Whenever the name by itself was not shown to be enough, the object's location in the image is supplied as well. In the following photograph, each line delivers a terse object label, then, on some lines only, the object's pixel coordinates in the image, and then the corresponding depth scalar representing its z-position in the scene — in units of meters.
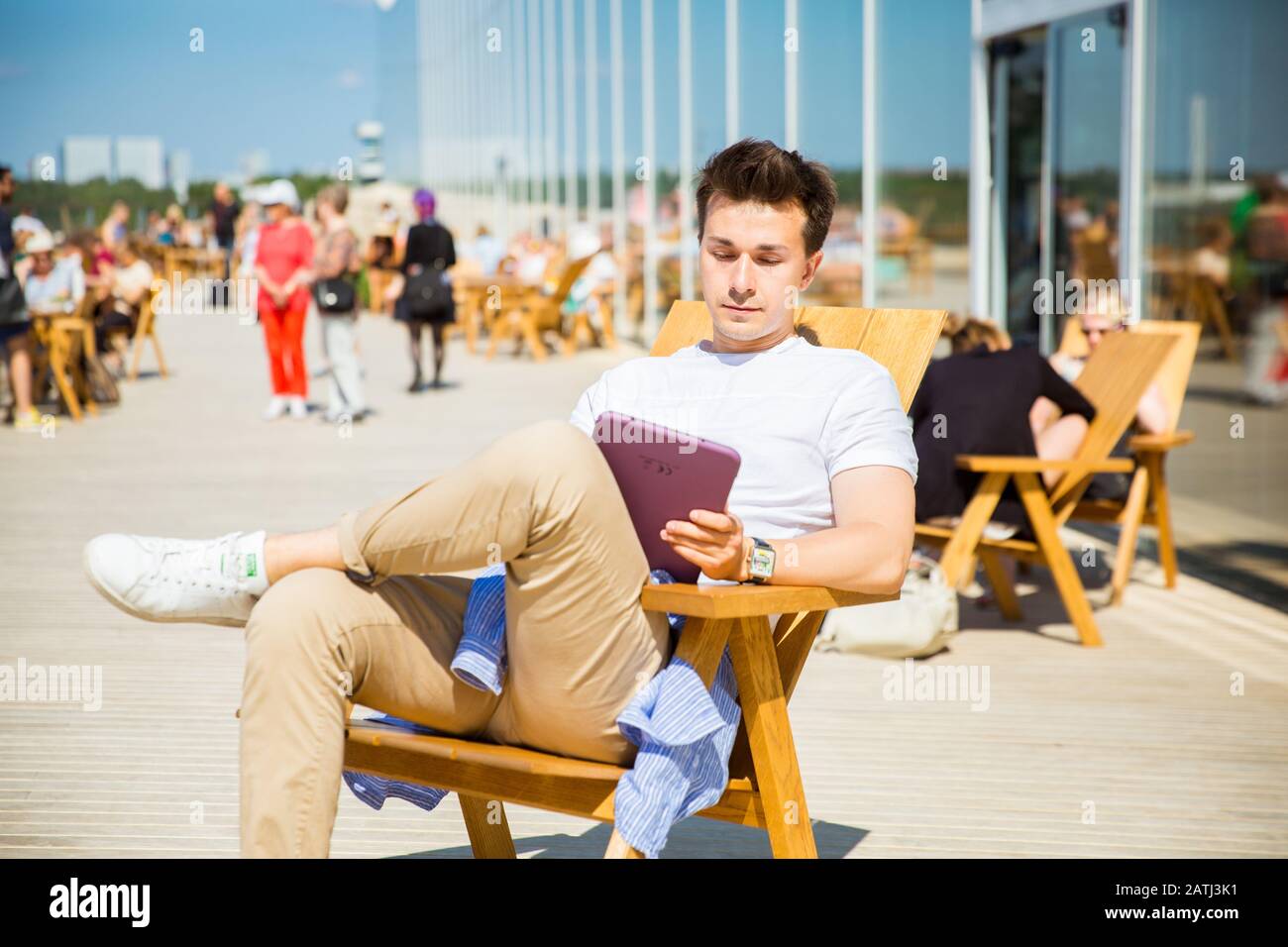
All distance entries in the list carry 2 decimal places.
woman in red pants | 11.11
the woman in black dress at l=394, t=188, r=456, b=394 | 12.83
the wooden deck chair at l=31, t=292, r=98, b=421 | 11.39
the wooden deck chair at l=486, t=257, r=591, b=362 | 16.42
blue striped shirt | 2.28
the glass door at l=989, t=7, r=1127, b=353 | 7.43
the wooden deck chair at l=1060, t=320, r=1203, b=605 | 5.63
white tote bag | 4.78
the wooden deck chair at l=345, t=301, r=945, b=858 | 2.31
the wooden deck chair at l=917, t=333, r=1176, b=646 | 5.04
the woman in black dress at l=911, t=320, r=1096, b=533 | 5.17
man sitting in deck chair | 2.16
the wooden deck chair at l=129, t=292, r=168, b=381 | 14.95
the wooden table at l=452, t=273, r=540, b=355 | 17.39
